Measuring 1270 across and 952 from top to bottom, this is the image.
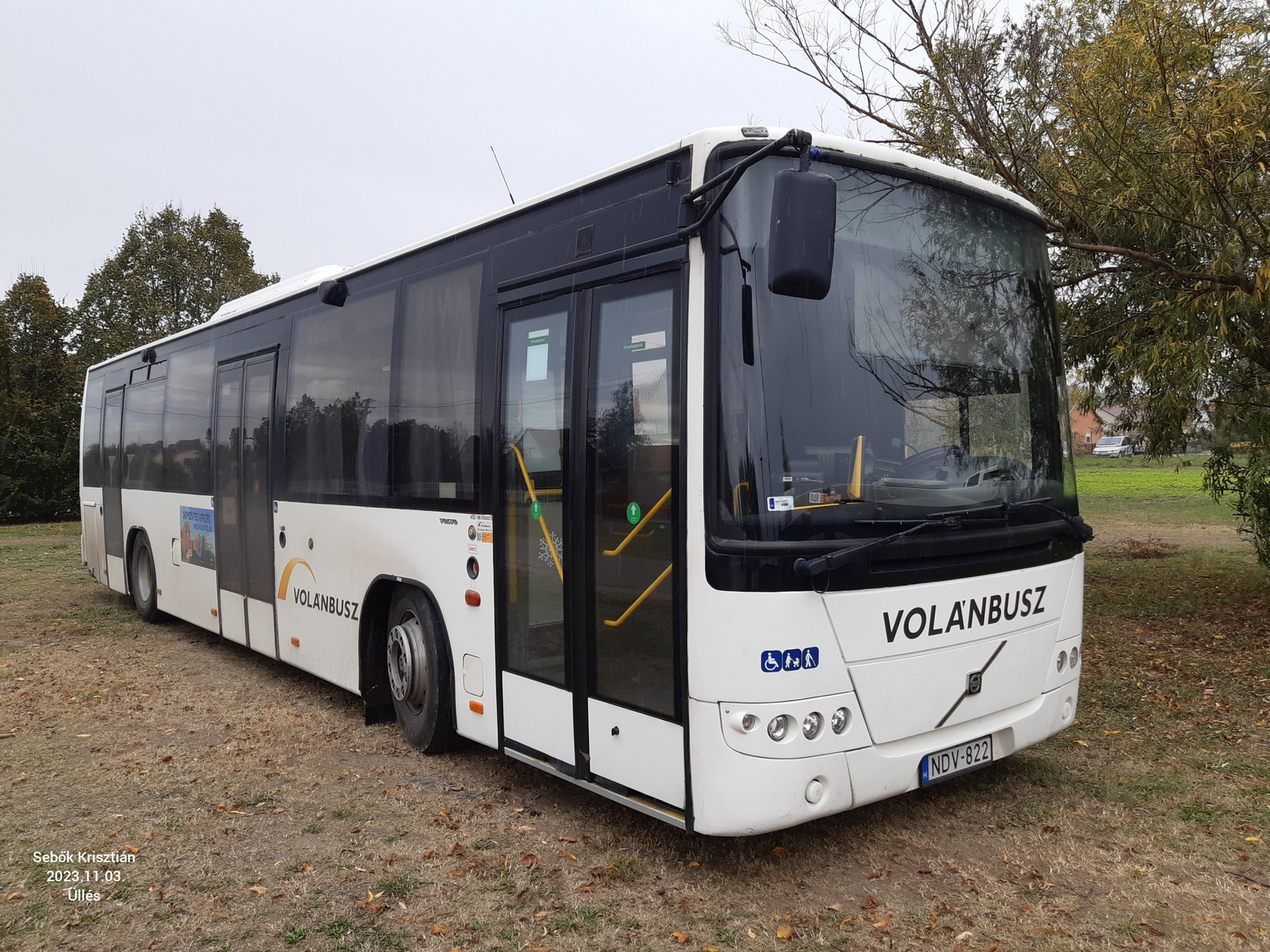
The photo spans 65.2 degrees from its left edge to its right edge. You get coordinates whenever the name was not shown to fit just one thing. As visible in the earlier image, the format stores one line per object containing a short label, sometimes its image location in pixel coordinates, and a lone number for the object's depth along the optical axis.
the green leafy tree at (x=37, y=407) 29.06
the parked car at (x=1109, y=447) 65.78
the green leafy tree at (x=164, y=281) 35.62
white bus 4.04
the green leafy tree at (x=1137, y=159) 7.38
